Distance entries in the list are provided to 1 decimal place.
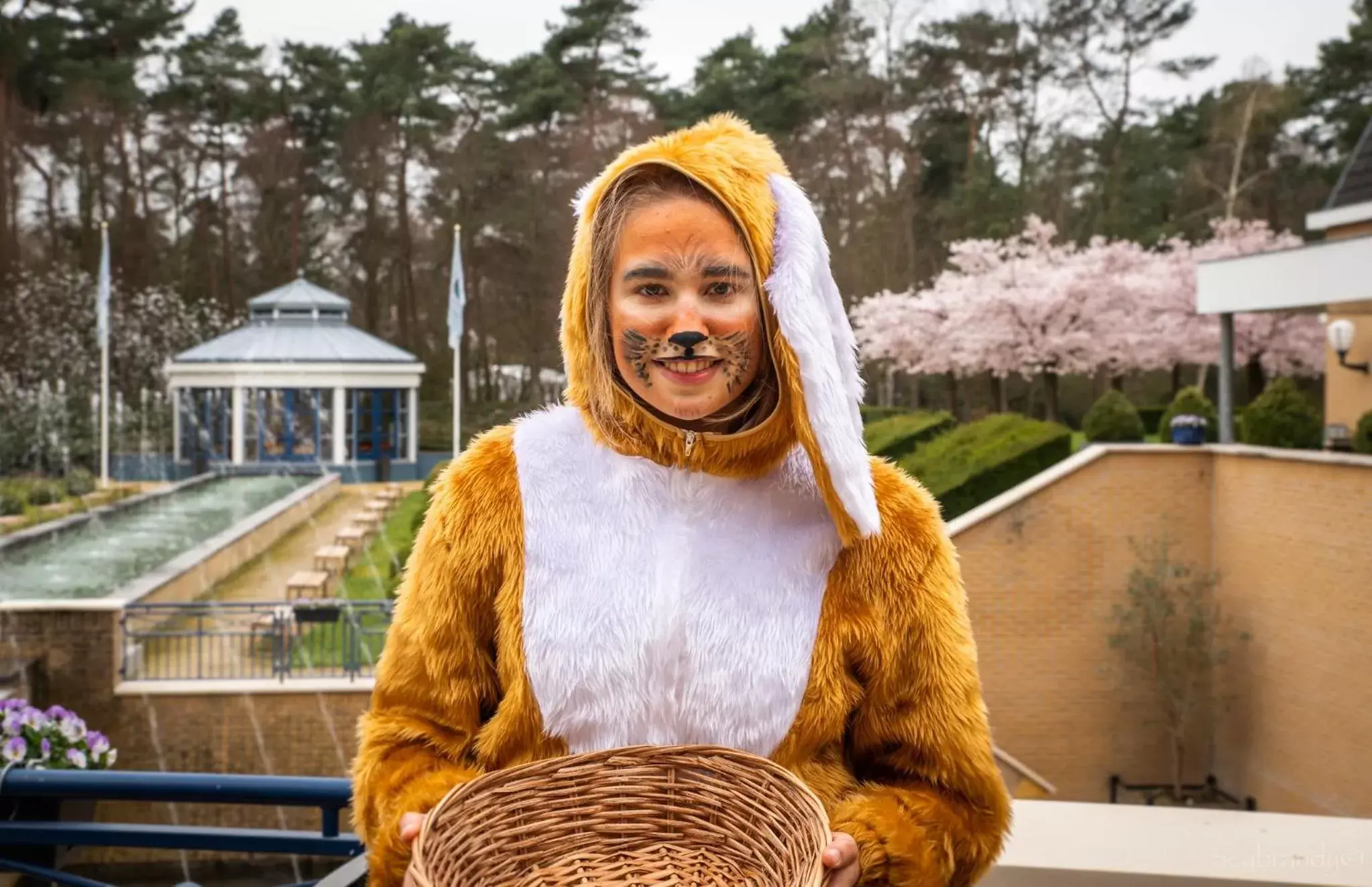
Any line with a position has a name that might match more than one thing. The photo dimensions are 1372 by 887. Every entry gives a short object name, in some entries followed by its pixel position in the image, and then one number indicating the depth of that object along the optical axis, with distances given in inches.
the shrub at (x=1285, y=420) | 461.1
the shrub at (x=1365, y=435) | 428.8
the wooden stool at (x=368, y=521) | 646.5
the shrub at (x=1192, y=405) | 517.0
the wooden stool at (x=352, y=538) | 611.2
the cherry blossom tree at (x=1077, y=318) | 729.6
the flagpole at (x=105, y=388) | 696.4
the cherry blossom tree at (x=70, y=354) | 757.3
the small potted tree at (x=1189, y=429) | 496.1
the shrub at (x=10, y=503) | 613.6
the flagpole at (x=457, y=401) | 638.5
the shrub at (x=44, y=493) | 651.5
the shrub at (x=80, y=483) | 680.4
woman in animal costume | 50.8
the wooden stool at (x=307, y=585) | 522.6
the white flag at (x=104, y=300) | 703.1
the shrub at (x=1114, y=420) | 553.6
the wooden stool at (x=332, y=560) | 573.6
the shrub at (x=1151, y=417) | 729.0
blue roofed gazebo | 745.6
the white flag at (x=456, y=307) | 690.8
